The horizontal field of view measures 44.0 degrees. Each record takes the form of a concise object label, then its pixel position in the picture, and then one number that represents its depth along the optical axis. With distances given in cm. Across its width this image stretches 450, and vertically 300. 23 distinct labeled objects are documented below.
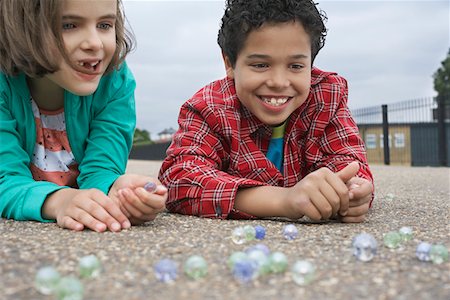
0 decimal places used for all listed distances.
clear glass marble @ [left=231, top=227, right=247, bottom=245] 56
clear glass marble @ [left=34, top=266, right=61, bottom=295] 38
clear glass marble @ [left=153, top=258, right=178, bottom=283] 41
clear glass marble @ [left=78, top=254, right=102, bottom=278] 42
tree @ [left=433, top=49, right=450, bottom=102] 2729
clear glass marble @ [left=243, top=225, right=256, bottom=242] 57
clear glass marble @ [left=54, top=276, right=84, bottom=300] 37
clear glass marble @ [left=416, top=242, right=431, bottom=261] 48
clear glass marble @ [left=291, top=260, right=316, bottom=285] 41
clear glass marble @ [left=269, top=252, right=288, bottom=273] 43
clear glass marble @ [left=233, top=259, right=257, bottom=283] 41
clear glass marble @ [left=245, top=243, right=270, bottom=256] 49
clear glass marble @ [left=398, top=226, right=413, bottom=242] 59
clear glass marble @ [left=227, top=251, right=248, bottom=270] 44
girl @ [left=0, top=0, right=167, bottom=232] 66
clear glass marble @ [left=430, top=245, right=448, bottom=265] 48
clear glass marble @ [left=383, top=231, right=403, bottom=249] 55
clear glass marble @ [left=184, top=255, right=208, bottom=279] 42
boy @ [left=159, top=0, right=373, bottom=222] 77
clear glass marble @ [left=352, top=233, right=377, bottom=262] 49
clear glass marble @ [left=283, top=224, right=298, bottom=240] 59
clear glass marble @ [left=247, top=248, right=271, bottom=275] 43
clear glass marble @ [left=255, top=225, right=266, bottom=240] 60
